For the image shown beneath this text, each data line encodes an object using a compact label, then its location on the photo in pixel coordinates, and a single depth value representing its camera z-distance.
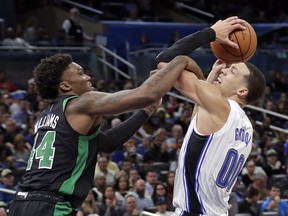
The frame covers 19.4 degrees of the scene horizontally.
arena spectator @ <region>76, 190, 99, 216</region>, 9.59
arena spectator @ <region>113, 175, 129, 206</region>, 10.55
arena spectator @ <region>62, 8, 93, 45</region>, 17.80
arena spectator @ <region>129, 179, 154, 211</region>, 10.52
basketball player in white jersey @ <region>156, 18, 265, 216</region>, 4.76
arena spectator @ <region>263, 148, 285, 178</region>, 13.09
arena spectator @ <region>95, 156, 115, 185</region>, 11.11
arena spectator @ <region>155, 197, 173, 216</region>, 10.18
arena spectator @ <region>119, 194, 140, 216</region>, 9.88
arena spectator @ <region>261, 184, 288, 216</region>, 10.88
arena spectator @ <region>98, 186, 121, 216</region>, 9.85
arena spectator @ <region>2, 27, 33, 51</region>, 16.47
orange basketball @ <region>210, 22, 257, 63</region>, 5.10
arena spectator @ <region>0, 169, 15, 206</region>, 9.95
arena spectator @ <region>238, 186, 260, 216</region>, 10.70
